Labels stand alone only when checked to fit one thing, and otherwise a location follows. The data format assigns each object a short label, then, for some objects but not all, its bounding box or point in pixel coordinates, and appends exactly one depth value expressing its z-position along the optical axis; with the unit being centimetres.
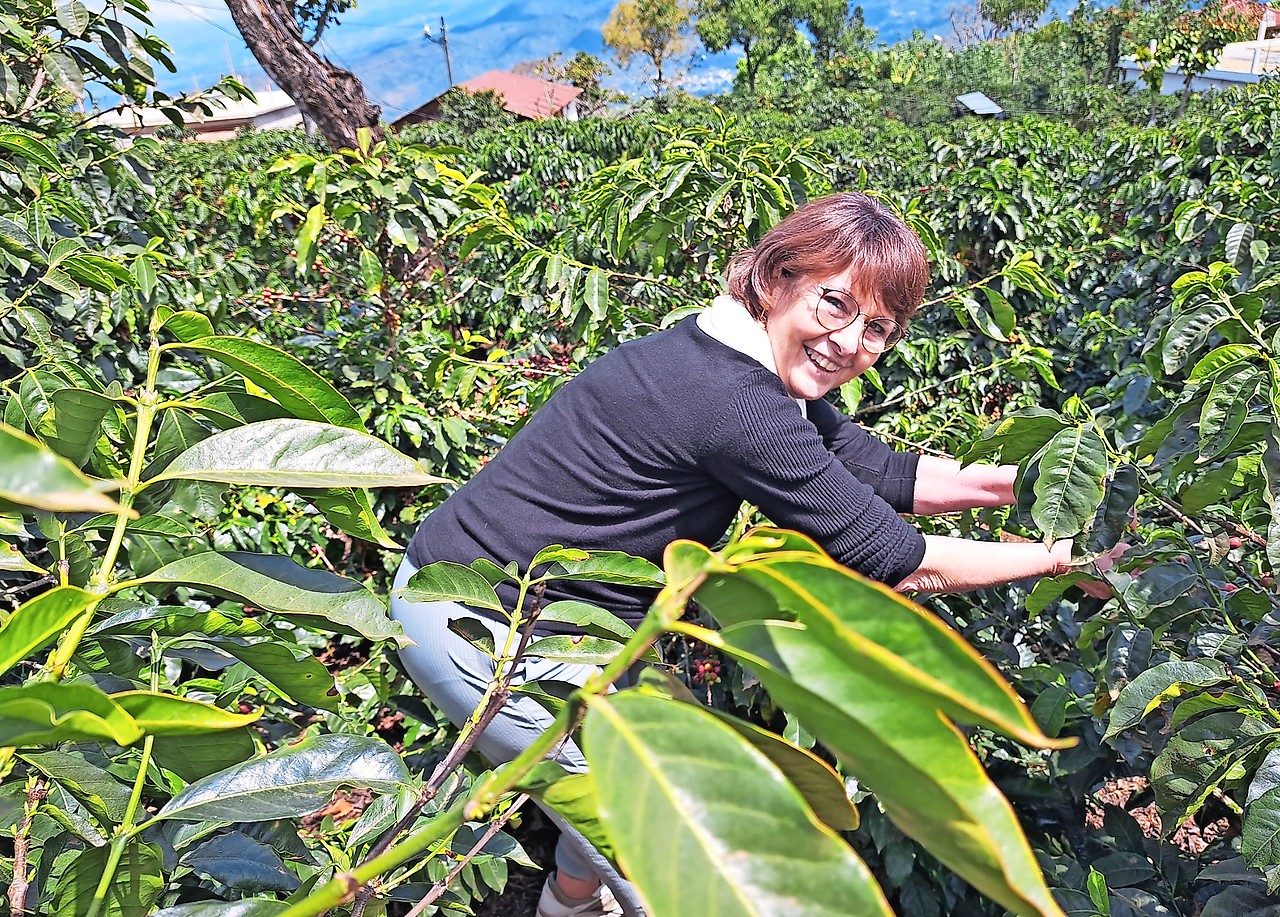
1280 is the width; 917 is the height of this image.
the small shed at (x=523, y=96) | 3064
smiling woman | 137
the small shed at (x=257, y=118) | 3253
